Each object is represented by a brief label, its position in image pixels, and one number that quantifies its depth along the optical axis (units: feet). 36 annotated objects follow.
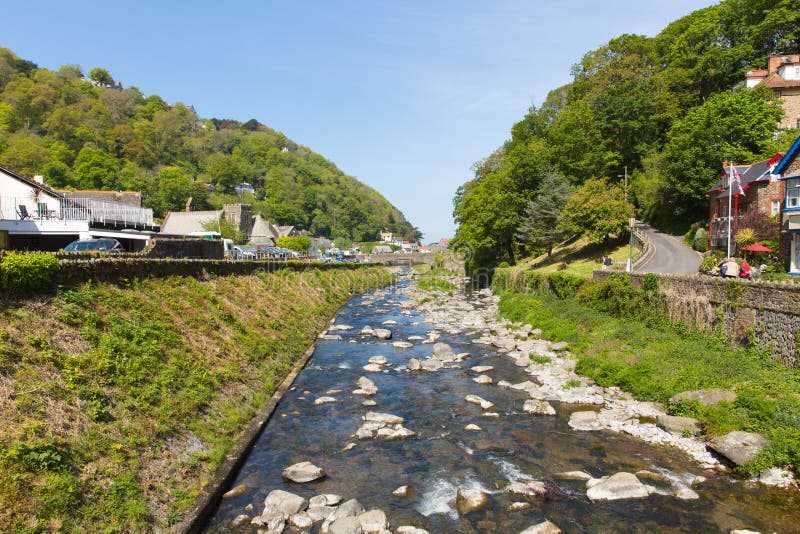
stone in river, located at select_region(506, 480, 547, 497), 40.11
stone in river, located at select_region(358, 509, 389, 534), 34.08
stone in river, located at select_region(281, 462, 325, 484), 42.01
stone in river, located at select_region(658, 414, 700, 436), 49.52
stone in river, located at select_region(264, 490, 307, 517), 36.68
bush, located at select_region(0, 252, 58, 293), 43.29
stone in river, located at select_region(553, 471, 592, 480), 42.43
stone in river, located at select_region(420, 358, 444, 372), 82.48
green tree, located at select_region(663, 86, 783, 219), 156.76
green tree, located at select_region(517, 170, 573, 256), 183.62
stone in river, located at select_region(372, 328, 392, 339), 112.06
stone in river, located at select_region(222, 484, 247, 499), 39.68
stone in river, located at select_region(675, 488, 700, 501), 38.52
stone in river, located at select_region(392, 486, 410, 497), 40.13
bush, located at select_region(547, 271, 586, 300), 115.24
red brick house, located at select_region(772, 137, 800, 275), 95.66
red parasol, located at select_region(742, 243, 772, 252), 103.76
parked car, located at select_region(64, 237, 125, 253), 85.81
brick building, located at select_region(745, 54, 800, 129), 190.70
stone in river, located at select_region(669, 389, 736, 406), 50.86
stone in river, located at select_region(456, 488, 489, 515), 38.30
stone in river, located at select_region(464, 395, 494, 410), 62.03
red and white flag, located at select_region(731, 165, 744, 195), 114.01
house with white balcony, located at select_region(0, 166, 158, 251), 101.40
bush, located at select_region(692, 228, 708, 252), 149.07
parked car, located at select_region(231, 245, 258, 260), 182.91
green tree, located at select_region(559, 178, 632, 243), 159.53
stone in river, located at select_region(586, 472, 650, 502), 39.04
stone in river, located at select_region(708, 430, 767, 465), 42.14
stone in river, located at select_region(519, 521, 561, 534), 33.99
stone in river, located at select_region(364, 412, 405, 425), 56.70
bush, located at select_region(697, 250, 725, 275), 104.22
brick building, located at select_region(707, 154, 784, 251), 116.06
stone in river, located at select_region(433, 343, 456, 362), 89.61
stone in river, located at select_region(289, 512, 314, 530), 35.09
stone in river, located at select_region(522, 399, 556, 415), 58.81
